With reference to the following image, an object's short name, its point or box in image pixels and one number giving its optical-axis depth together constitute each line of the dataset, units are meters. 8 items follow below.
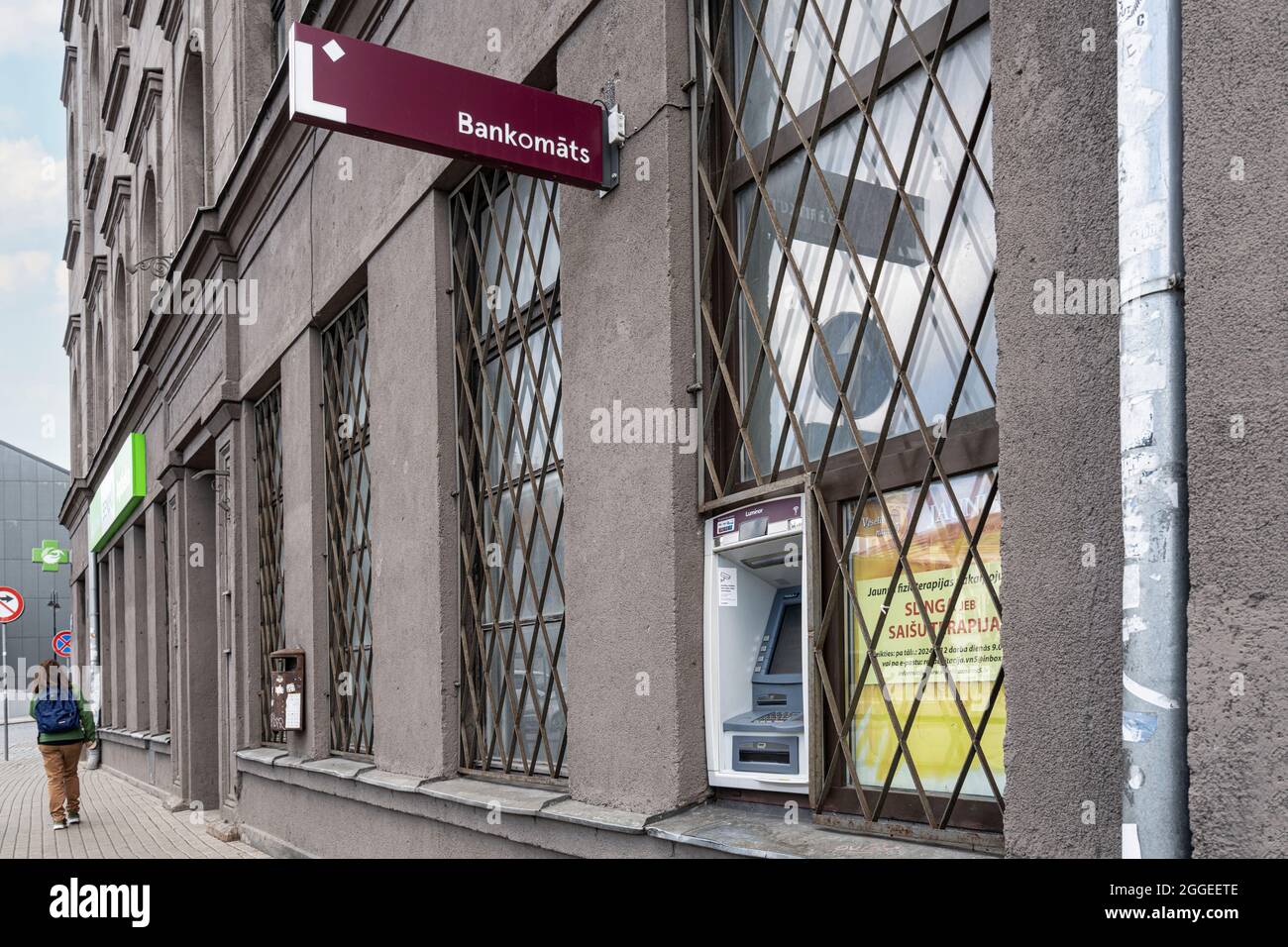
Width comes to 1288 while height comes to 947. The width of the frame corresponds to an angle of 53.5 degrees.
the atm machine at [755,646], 4.93
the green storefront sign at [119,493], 19.11
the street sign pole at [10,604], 22.23
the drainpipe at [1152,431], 2.91
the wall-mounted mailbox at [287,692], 10.49
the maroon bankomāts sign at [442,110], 4.99
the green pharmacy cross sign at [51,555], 33.97
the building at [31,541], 51.50
